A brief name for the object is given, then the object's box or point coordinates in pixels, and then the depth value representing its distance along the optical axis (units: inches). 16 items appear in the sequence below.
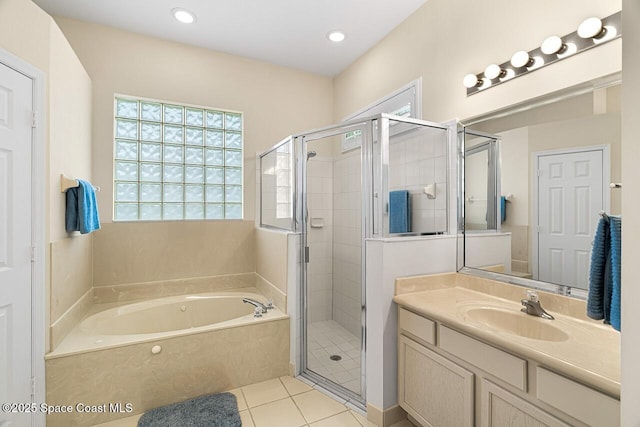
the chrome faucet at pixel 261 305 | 94.4
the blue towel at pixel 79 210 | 79.3
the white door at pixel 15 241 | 60.1
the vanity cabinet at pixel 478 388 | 39.2
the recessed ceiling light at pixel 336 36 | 105.3
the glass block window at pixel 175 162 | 108.3
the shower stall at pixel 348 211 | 76.4
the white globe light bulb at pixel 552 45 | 58.2
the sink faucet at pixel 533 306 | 56.9
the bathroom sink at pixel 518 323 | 53.9
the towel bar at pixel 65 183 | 76.4
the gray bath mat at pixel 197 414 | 70.6
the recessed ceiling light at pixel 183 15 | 95.0
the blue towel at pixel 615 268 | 34.2
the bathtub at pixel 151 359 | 69.8
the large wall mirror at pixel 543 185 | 53.2
